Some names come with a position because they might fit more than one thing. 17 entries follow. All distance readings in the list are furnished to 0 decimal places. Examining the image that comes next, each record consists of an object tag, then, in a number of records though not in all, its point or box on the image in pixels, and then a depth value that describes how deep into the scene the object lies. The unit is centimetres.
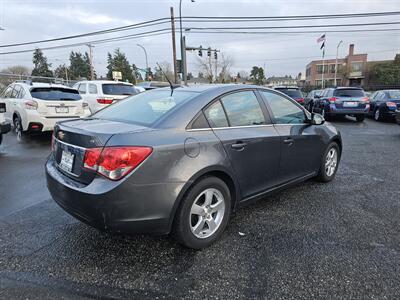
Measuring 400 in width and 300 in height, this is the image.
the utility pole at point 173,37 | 2475
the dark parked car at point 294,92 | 1474
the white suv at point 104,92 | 995
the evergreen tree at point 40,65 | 7881
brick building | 6159
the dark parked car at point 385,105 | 1262
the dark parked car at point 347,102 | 1252
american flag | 3685
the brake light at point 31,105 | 752
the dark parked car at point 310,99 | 1633
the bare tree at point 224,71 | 5860
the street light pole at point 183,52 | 2519
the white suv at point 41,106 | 755
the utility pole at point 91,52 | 5438
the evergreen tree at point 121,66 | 7719
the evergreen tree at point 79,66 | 8669
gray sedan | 236
